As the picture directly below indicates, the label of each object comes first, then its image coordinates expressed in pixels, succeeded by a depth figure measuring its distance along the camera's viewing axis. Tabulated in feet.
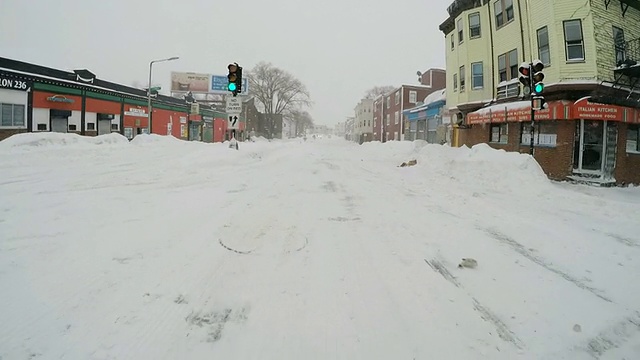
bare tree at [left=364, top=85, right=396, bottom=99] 384.47
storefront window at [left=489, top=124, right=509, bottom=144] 57.88
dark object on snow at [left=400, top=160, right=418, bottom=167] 56.56
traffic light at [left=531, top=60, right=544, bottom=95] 34.53
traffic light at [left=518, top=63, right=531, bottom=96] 35.76
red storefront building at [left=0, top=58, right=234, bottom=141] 64.68
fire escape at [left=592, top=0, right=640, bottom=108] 43.98
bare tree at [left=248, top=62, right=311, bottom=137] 246.47
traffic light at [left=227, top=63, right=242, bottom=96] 44.73
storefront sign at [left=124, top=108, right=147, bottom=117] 101.28
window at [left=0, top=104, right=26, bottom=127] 62.85
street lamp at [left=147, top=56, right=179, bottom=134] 93.08
